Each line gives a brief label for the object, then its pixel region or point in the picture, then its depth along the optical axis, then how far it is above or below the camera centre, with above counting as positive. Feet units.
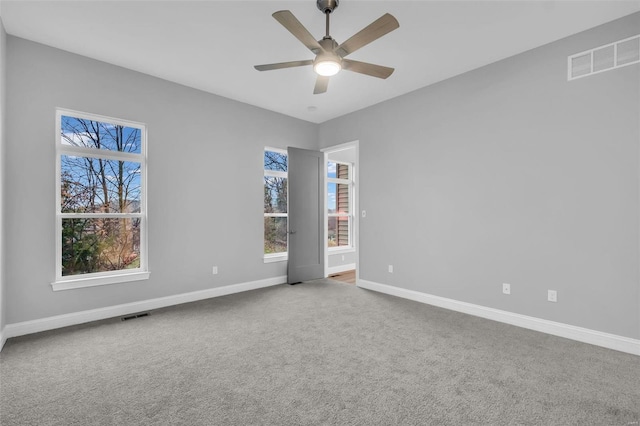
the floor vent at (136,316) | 11.44 -3.97
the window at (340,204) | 21.81 +0.54
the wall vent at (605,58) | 8.64 +4.54
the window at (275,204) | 16.96 +0.44
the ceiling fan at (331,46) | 6.68 +4.12
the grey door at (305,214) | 17.15 -0.15
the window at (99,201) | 10.98 +0.48
